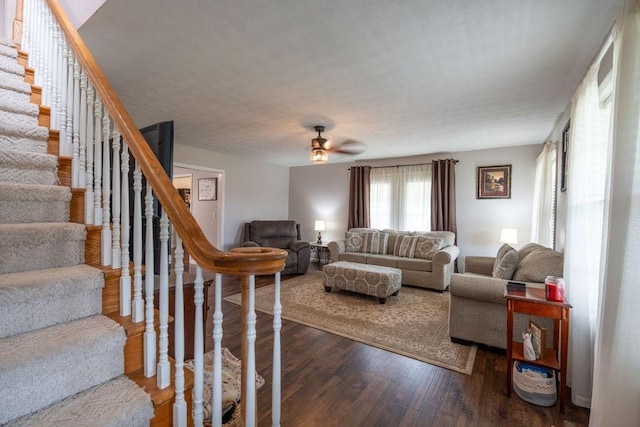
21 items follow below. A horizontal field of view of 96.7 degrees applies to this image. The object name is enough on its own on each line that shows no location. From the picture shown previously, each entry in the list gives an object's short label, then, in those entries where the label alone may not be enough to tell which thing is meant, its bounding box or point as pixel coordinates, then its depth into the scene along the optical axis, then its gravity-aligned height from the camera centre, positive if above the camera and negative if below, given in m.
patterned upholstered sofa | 4.43 -0.76
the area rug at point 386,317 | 2.51 -1.24
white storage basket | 1.84 -1.13
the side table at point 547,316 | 1.80 -0.75
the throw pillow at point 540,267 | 2.46 -0.48
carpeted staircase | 0.93 -0.49
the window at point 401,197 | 5.62 +0.26
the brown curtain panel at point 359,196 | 6.18 +0.27
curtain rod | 5.29 +0.92
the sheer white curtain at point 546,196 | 3.46 +0.22
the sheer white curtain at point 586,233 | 1.79 -0.13
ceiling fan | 3.57 +0.78
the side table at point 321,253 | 6.49 -1.09
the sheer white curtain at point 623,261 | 1.18 -0.20
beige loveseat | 2.44 -0.78
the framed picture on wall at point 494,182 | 4.90 +0.53
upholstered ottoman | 3.71 -0.96
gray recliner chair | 5.41 -0.68
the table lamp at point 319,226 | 6.58 -0.42
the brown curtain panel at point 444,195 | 5.28 +0.30
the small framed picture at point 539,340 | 1.91 -0.87
